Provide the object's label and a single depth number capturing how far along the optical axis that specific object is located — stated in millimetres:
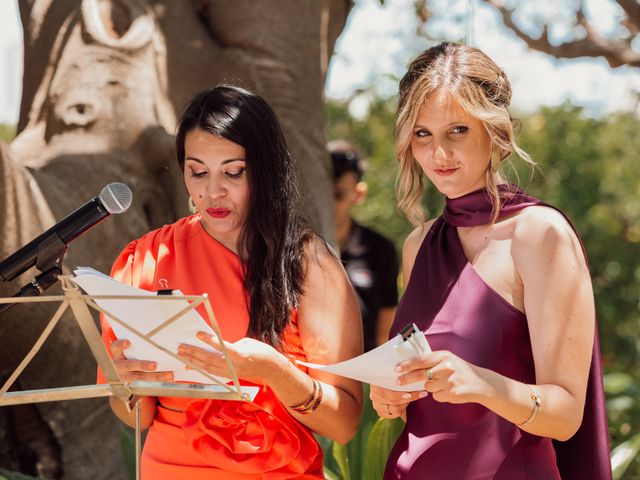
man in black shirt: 5156
